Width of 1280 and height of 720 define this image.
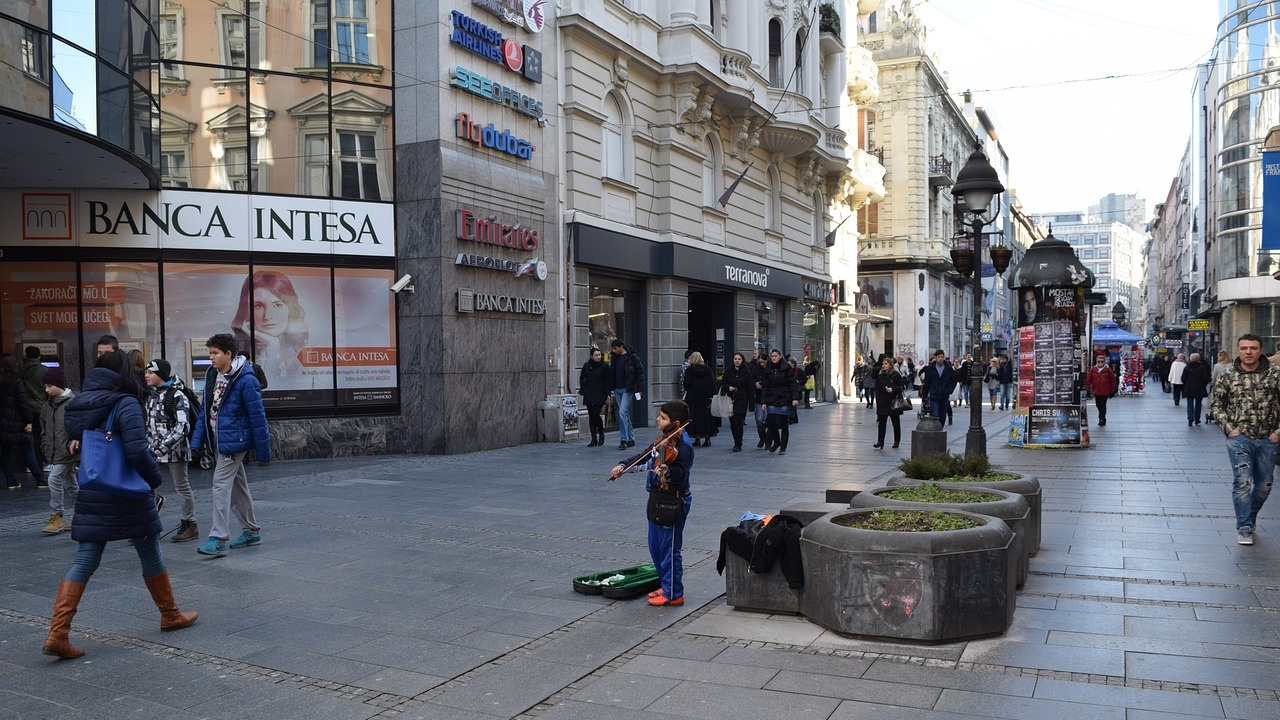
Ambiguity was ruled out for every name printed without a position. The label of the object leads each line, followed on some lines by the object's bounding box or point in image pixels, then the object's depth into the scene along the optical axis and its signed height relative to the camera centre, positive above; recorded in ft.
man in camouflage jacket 27.32 -2.22
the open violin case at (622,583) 22.16 -5.21
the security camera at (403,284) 52.47 +3.74
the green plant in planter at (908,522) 19.76 -3.53
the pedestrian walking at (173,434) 28.53 -2.19
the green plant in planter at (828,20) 101.04 +33.66
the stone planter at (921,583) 18.10 -4.35
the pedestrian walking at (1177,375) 103.19 -3.26
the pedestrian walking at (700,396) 57.98 -2.66
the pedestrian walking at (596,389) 58.08 -2.16
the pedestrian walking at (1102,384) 76.59 -2.97
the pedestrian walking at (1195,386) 75.36 -3.16
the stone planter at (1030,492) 25.52 -3.80
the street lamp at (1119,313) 145.43 +4.72
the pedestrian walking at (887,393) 57.47 -2.59
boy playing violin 21.17 -2.70
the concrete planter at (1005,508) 21.71 -3.59
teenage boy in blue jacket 26.81 -1.89
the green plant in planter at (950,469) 26.89 -3.32
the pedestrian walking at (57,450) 30.07 -2.81
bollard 47.16 -4.25
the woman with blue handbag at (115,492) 18.56 -2.53
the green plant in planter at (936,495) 23.17 -3.49
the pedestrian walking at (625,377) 57.98 -1.47
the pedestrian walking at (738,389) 57.62 -2.29
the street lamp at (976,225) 43.83 +5.55
